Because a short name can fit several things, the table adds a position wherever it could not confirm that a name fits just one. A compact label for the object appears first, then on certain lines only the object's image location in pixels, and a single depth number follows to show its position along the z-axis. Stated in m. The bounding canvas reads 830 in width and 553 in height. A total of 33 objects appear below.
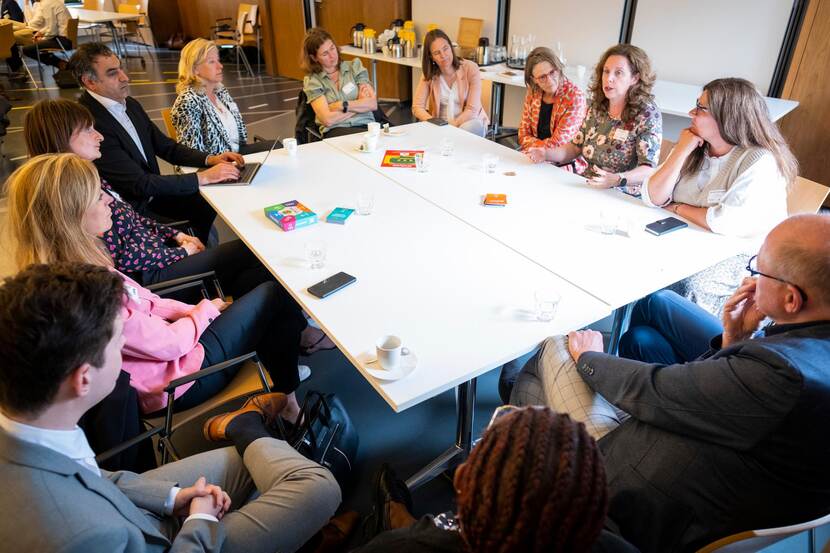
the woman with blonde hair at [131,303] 1.65
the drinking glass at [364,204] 2.35
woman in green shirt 3.83
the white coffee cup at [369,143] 3.17
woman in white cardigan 2.02
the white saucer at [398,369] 1.39
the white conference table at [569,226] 1.87
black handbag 1.81
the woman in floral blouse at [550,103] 3.20
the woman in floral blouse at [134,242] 2.17
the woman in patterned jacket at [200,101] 3.16
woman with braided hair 0.69
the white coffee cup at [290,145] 3.15
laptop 2.72
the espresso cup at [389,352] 1.39
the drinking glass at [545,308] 1.62
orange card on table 2.39
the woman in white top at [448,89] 3.91
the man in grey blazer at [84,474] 0.91
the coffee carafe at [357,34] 6.15
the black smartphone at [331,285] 1.75
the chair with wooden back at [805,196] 2.28
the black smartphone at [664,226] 2.13
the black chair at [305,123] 4.18
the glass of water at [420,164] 2.86
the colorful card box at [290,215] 2.21
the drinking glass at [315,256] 1.92
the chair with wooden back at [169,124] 3.38
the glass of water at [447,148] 3.05
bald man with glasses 1.05
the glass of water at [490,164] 2.81
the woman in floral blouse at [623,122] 2.62
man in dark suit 2.68
